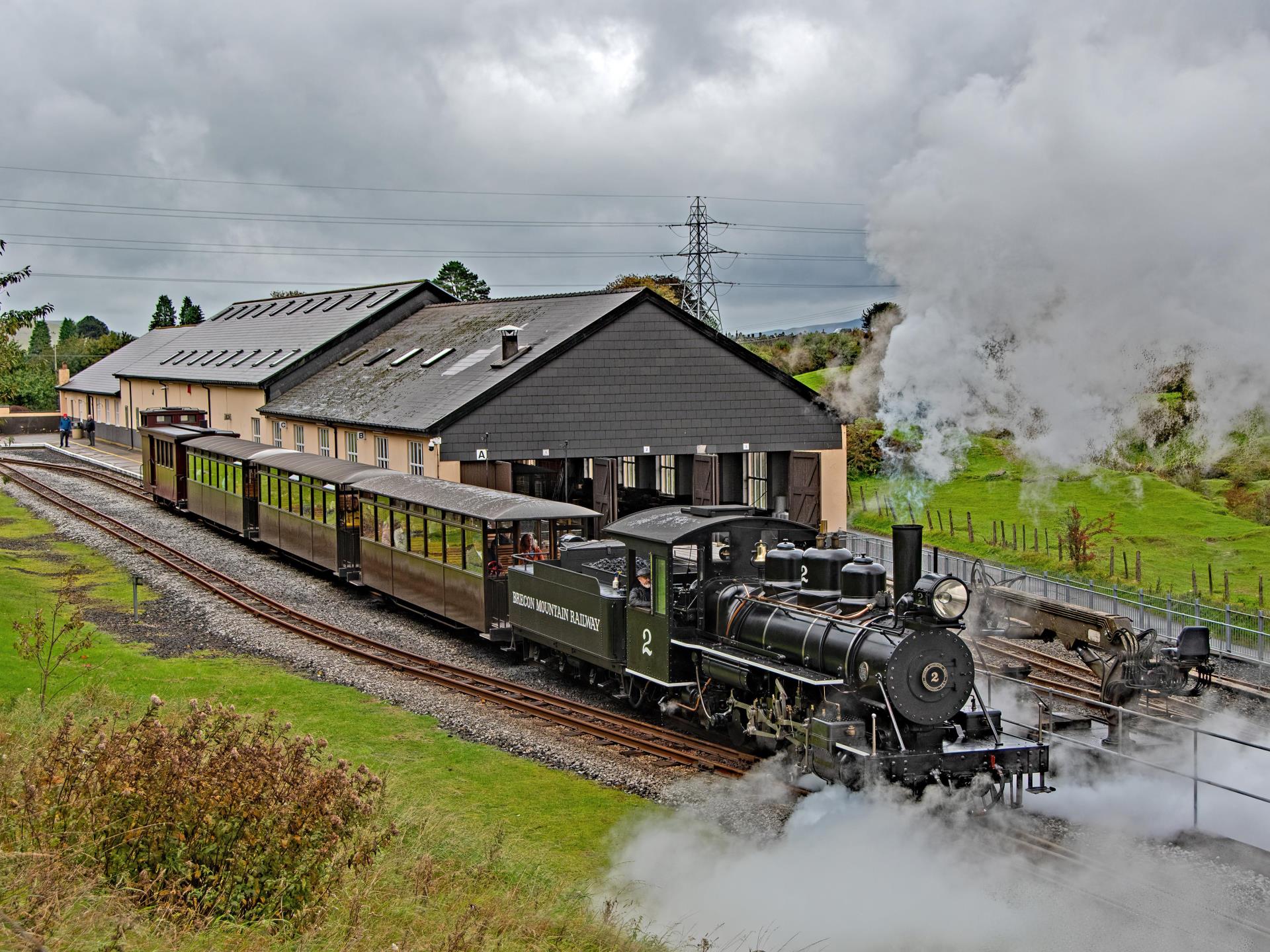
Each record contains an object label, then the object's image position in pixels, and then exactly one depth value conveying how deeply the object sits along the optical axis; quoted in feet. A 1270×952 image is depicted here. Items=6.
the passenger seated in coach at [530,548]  66.64
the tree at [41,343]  493.77
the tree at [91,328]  620.49
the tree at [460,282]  304.30
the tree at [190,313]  369.50
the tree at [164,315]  383.86
